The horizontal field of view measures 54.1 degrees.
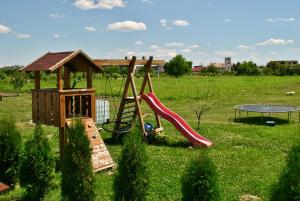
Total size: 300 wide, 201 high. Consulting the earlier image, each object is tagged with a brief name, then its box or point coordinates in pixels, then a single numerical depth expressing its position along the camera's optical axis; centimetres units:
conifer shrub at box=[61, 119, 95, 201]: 527
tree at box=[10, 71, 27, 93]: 3148
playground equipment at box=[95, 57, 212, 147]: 1065
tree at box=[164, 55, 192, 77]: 8480
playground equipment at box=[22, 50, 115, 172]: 826
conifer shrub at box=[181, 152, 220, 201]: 452
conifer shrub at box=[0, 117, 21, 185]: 666
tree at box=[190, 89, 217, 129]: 1972
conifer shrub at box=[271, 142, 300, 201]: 384
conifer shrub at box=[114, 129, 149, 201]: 512
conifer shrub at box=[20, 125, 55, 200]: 619
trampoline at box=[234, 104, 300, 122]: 1476
